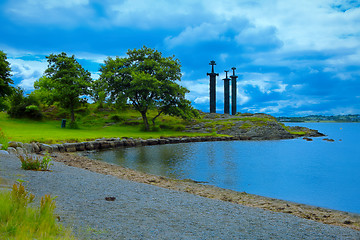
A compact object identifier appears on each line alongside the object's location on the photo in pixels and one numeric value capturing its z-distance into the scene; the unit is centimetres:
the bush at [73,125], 4328
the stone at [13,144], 1826
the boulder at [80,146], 2527
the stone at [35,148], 1955
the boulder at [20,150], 1636
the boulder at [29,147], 1885
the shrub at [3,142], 1573
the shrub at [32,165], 1086
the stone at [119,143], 2965
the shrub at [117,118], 5102
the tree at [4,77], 4031
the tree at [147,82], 4141
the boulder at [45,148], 2086
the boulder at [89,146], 2628
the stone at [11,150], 1542
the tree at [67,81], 4525
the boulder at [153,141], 3252
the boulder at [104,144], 2799
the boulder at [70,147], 2377
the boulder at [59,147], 2259
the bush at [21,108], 4812
